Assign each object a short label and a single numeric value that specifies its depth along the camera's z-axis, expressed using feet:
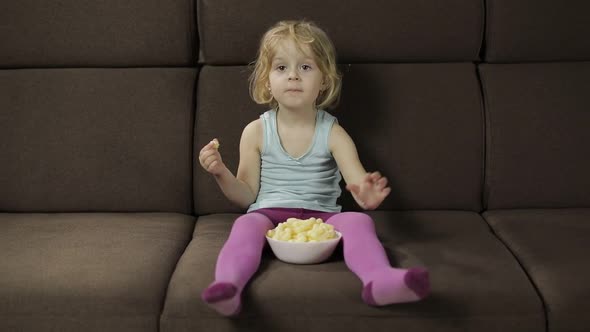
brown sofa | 6.71
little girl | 5.73
